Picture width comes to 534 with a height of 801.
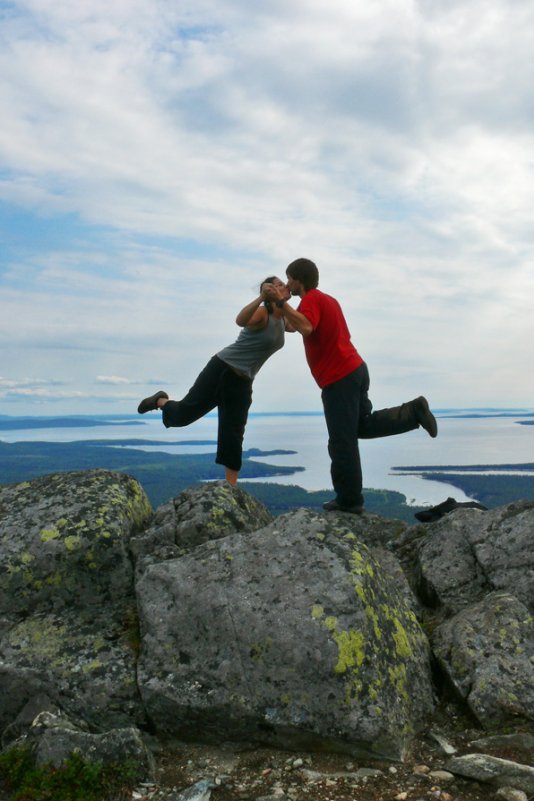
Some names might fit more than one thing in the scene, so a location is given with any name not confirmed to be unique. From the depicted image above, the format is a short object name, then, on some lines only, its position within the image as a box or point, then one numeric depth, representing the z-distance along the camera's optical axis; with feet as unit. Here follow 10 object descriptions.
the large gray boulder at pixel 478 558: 29.17
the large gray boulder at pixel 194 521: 27.48
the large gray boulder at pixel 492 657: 22.09
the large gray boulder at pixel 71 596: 23.21
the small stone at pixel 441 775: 18.93
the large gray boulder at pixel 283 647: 20.40
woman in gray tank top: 34.88
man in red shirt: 34.35
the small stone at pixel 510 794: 17.56
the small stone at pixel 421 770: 19.41
